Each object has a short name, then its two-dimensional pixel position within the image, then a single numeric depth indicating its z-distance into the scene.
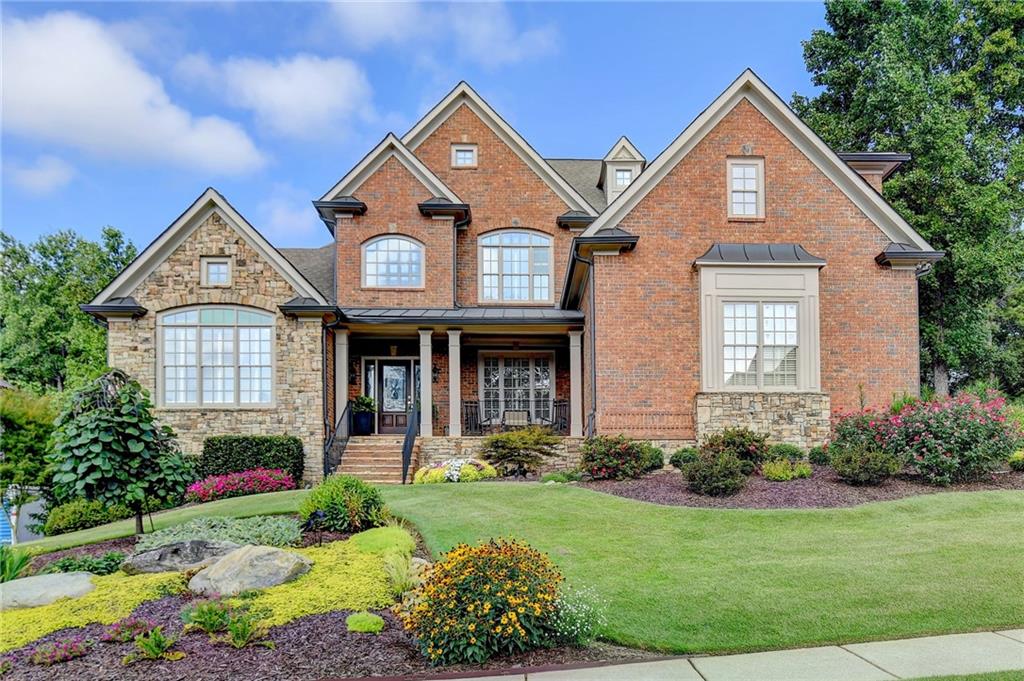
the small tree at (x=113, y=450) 8.67
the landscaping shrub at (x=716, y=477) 10.53
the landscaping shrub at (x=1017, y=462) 11.28
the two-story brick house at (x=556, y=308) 14.17
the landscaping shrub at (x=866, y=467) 10.56
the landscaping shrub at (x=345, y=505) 9.68
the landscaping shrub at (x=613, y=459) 12.52
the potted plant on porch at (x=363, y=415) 18.30
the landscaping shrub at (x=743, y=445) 12.23
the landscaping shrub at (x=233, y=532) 8.94
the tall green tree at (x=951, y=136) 22.55
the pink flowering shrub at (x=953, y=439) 10.63
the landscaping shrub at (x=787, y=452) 12.95
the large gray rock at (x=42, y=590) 6.82
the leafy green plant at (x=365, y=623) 5.89
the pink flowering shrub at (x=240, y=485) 14.04
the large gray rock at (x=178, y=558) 7.95
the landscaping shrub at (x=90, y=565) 8.07
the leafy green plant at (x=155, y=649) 5.37
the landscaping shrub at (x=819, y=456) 13.10
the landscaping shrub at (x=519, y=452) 14.42
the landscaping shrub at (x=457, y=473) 14.07
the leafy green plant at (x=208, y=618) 5.84
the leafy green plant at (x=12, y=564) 7.91
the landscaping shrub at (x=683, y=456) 13.01
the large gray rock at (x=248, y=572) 7.01
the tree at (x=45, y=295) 34.09
